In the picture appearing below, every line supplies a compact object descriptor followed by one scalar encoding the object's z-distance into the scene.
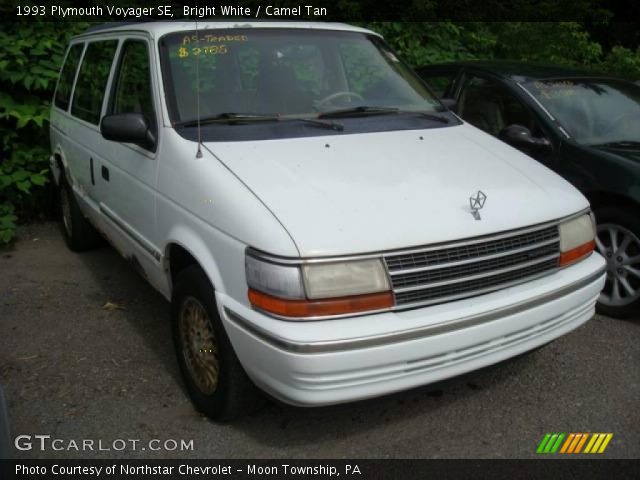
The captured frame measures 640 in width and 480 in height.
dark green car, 4.26
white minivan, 2.57
